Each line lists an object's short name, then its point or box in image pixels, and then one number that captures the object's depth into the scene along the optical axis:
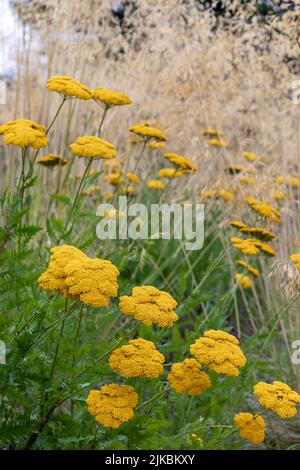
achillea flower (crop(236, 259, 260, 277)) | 2.29
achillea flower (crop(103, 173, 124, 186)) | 2.87
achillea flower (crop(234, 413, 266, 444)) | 1.49
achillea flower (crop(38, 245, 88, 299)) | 1.36
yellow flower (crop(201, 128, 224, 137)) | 3.20
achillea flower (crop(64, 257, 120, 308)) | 1.31
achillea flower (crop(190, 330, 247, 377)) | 1.42
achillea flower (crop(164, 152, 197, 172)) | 2.39
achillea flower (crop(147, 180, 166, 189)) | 3.03
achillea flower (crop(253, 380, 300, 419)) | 1.46
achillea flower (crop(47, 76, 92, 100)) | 1.91
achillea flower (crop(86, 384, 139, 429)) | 1.37
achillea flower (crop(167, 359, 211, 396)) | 1.46
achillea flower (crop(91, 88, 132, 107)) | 2.11
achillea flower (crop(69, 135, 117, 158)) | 1.87
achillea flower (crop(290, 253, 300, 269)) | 1.84
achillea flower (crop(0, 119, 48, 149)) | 1.73
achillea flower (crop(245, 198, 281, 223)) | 2.30
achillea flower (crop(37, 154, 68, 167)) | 2.39
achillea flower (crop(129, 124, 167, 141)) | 2.26
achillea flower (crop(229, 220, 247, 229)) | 2.27
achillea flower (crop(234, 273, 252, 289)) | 3.00
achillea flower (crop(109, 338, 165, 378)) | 1.37
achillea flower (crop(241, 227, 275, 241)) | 2.26
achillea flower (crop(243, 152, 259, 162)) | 3.12
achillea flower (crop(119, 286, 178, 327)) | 1.39
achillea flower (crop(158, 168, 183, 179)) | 2.86
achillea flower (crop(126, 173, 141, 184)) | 2.56
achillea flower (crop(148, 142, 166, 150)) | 3.00
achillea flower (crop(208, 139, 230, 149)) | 3.12
